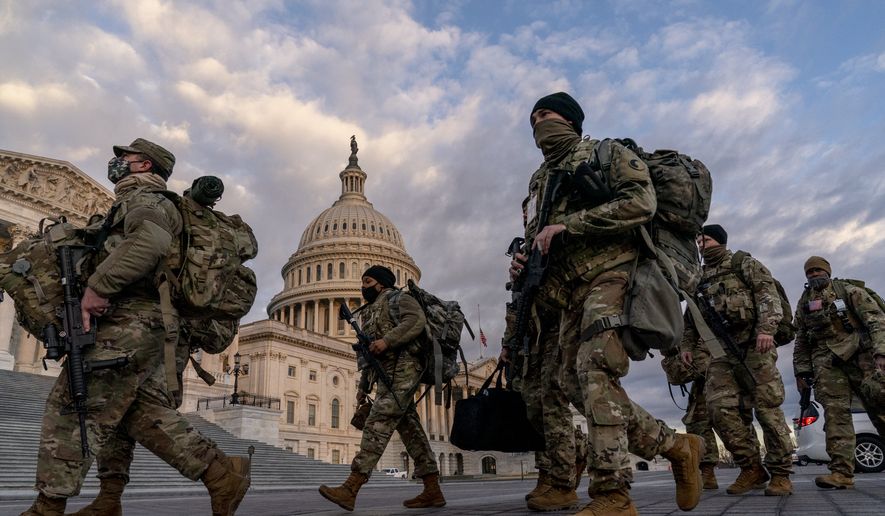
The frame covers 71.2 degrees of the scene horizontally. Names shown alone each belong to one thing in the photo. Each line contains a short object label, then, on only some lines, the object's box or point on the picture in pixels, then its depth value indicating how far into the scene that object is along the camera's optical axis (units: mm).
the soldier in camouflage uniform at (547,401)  4867
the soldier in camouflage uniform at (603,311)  3266
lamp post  31422
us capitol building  32781
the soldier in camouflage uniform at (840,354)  6410
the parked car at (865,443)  11062
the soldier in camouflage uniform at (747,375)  6223
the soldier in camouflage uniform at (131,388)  3453
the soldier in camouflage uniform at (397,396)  5730
